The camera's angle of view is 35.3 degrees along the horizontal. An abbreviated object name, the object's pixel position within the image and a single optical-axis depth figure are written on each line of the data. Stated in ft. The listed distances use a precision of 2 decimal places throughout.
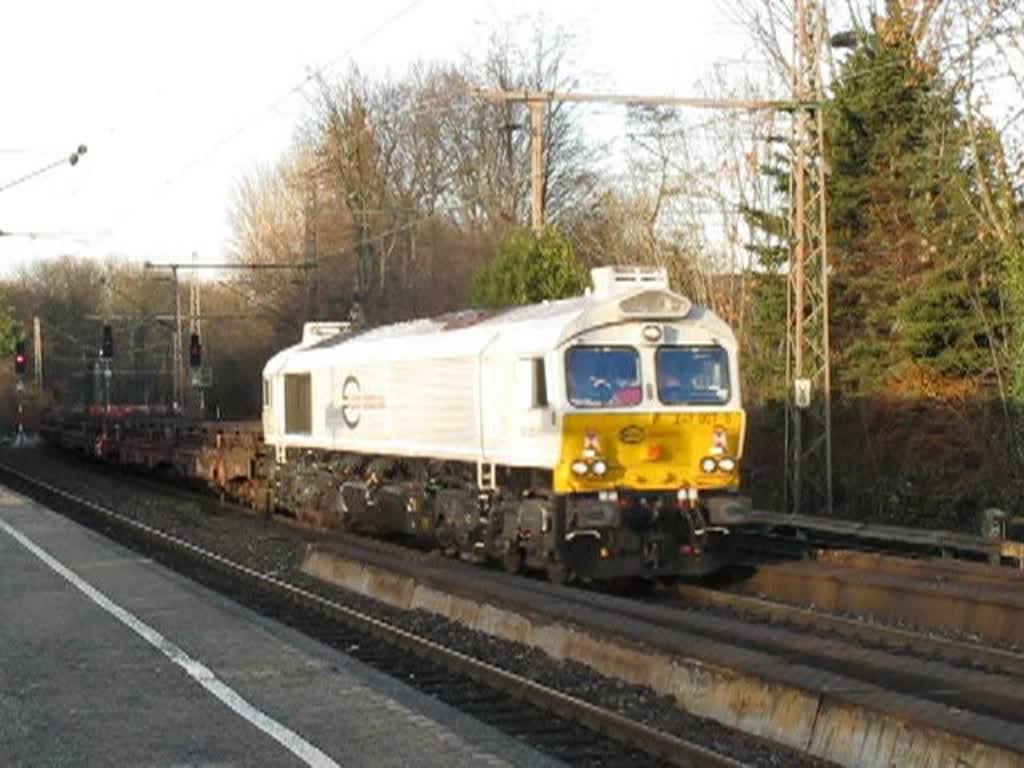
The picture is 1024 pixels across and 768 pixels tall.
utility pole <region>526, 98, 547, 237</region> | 93.09
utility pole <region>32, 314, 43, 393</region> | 274.98
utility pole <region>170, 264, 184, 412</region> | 166.40
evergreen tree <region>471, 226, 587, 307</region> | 100.94
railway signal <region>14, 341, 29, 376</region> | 193.26
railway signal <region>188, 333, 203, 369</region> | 148.87
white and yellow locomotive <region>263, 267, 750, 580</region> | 58.39
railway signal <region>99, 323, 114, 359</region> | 171.42
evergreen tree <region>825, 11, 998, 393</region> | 96.58
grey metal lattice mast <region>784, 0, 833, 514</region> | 86.94
